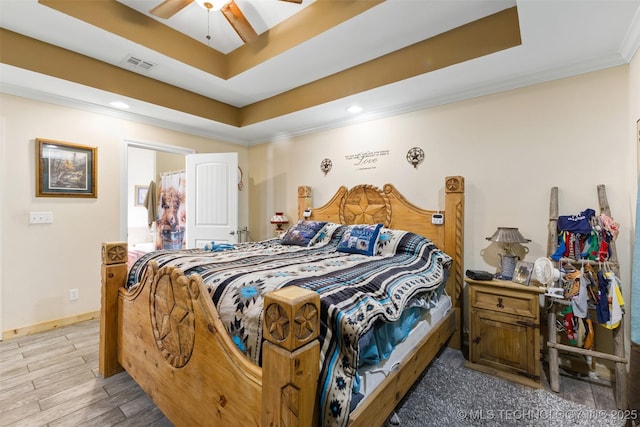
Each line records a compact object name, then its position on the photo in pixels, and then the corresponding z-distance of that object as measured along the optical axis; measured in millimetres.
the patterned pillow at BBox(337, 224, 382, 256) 2576
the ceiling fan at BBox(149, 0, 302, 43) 1970
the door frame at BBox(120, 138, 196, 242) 3330
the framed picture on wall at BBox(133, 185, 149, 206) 6020
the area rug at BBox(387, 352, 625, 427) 1625
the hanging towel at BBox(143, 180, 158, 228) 5465
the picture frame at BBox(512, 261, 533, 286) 2123
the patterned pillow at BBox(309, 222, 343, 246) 3000
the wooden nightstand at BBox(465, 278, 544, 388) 1976
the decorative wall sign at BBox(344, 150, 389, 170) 3311
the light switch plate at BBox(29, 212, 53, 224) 2789
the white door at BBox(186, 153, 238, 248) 3898
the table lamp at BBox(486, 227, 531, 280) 2260
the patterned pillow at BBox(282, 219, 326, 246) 3008
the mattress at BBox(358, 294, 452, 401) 1262
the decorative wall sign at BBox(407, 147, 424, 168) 3010
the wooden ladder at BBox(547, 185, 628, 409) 1805
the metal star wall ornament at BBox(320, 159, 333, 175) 3715
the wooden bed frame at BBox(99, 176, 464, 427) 892
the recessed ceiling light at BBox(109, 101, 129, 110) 3033
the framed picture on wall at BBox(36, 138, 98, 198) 2826
